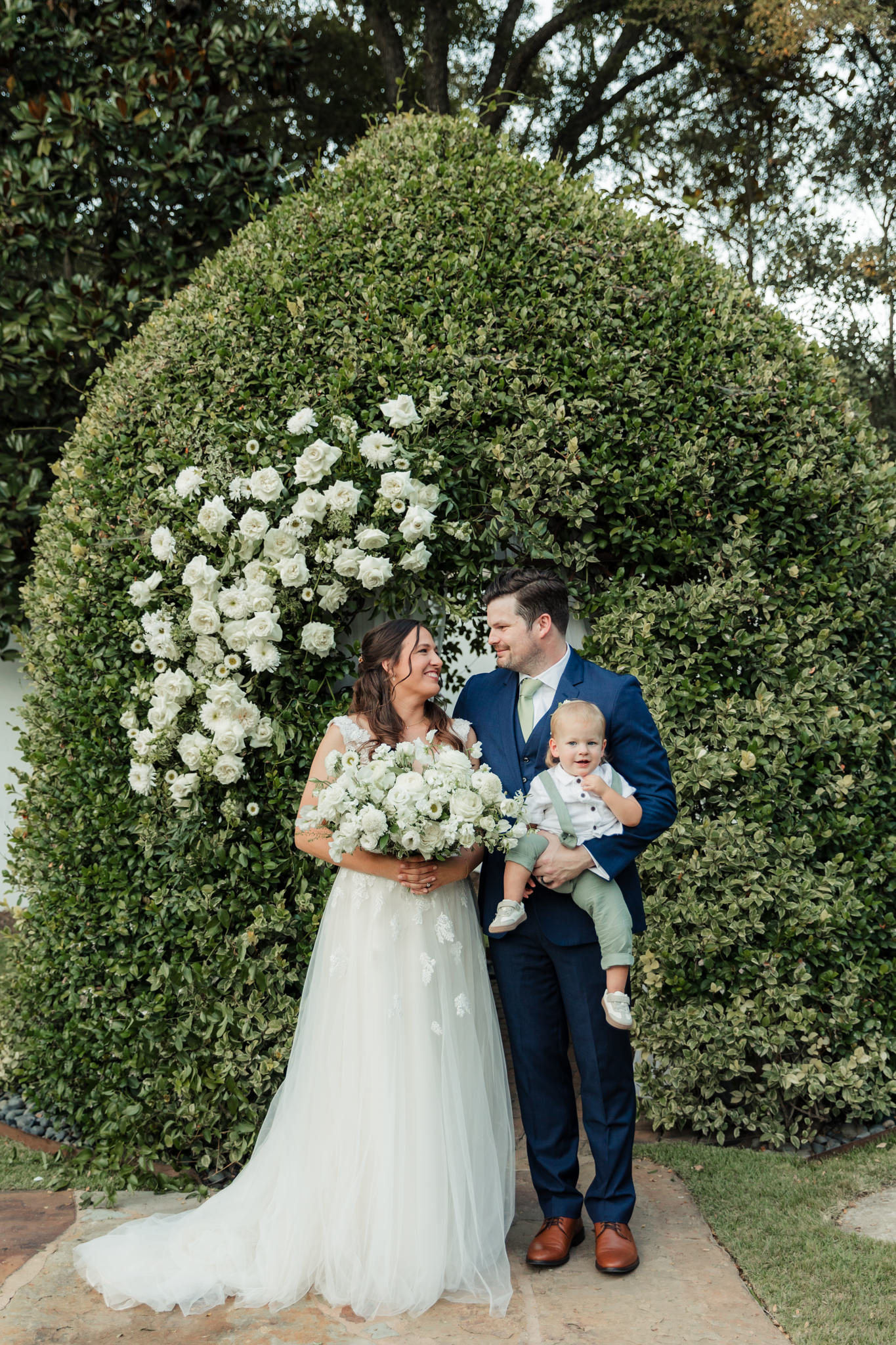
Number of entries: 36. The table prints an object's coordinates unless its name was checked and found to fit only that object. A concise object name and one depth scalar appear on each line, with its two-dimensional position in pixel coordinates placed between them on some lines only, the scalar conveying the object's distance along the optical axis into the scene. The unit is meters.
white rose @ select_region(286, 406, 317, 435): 4.32
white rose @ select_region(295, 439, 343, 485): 4.21
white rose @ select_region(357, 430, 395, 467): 4.27
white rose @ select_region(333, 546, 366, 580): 4.22
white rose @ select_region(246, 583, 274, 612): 4.21
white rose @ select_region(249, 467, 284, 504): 4.25
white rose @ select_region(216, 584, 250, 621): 4.24
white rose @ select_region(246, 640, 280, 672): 4.24
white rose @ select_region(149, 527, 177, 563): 4.38
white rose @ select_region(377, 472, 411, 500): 4.21
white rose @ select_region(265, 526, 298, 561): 4.25
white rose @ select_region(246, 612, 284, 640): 4.18
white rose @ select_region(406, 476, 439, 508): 4.28
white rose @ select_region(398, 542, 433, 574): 4.26
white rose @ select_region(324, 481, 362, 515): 4.21
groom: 3.51
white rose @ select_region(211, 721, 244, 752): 4.19
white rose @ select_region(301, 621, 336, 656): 4.28
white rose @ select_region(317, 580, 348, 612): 4.29
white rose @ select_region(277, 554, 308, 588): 4.20
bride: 3.35
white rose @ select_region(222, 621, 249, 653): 4.23
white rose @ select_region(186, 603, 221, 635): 4.22
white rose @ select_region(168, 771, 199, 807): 4.26
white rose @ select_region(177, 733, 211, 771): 4.26
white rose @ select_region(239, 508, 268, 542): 4.25
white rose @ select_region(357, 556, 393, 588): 4.15
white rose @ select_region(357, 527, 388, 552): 4.17
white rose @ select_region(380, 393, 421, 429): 4.31
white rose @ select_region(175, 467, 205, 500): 4.38
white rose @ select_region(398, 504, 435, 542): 4.20
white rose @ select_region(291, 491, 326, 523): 4.20
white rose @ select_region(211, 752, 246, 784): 4.20
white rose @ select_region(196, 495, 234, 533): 4.30
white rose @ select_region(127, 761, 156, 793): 4.35
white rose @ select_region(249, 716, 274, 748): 4.30
